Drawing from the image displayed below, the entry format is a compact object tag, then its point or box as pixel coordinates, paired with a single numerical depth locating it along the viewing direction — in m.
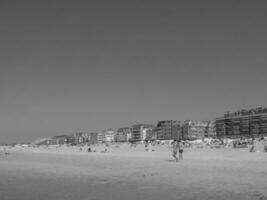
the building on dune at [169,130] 184.79
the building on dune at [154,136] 196.07
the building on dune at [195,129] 183.66
